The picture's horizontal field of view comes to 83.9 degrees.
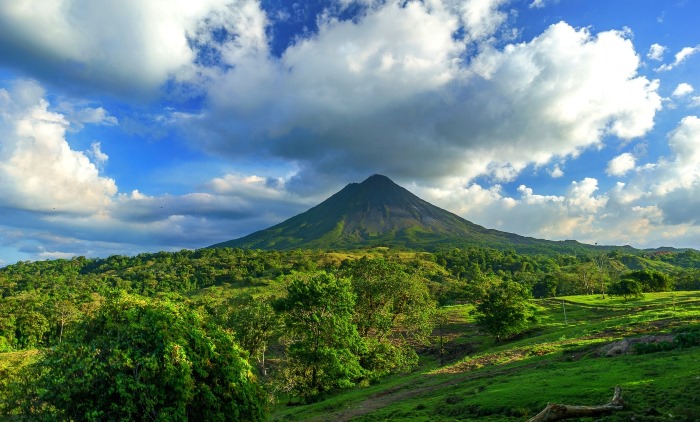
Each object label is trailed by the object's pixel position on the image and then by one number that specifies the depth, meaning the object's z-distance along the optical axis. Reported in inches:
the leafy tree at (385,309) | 1724.9
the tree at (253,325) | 2126.0
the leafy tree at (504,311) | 2354.8
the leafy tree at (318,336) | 1343.5
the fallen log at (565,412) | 577.9
